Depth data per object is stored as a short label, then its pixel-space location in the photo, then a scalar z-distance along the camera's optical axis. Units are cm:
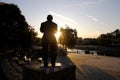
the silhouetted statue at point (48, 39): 307
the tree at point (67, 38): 1840
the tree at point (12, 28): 1413
